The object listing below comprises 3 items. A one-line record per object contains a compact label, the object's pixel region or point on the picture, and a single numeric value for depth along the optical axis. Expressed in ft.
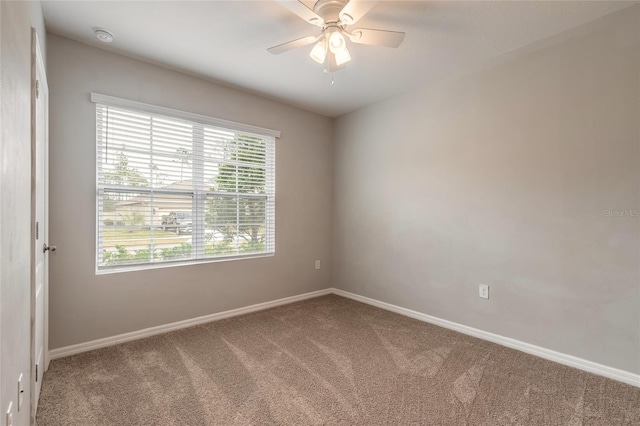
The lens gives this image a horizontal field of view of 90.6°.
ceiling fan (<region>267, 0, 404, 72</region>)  5.97
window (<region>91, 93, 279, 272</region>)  8.80
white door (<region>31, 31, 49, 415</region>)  5.37
